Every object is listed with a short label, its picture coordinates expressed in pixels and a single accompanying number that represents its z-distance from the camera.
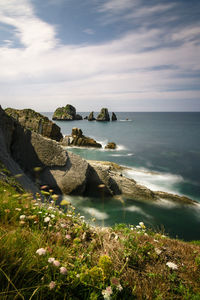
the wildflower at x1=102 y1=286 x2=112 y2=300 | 1.94
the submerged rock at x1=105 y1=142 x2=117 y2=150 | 44.28
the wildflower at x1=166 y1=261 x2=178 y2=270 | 2.87
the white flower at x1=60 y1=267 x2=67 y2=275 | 1.85
